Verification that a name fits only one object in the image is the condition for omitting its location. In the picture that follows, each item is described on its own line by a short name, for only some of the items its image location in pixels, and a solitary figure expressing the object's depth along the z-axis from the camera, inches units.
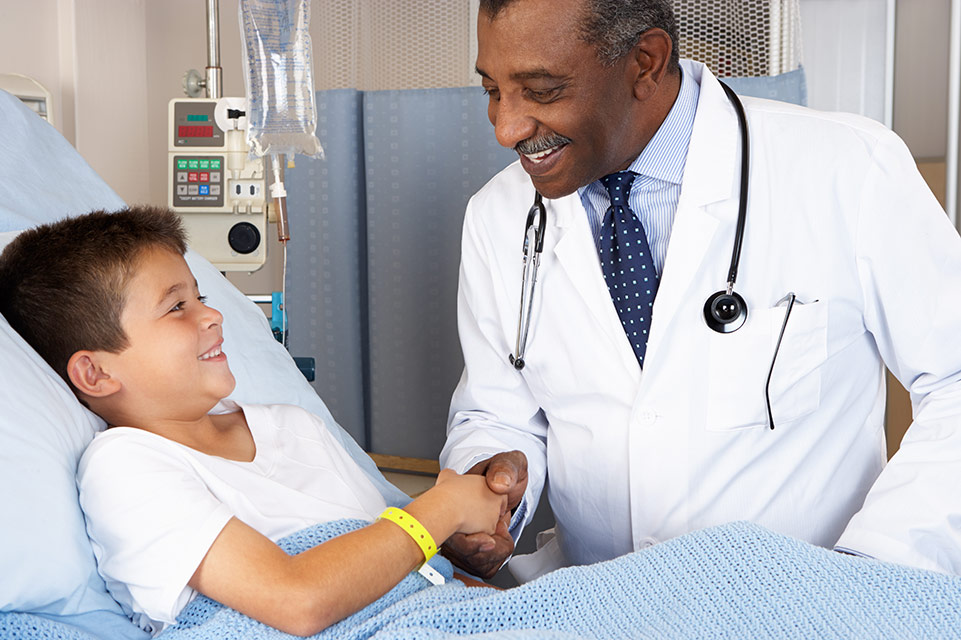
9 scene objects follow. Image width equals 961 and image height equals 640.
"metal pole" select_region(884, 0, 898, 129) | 101.3
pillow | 36.9
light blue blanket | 36.8
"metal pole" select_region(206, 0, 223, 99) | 82.4
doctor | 51.0
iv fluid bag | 75.4
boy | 38.2
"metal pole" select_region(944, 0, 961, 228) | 89.1
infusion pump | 78.3
